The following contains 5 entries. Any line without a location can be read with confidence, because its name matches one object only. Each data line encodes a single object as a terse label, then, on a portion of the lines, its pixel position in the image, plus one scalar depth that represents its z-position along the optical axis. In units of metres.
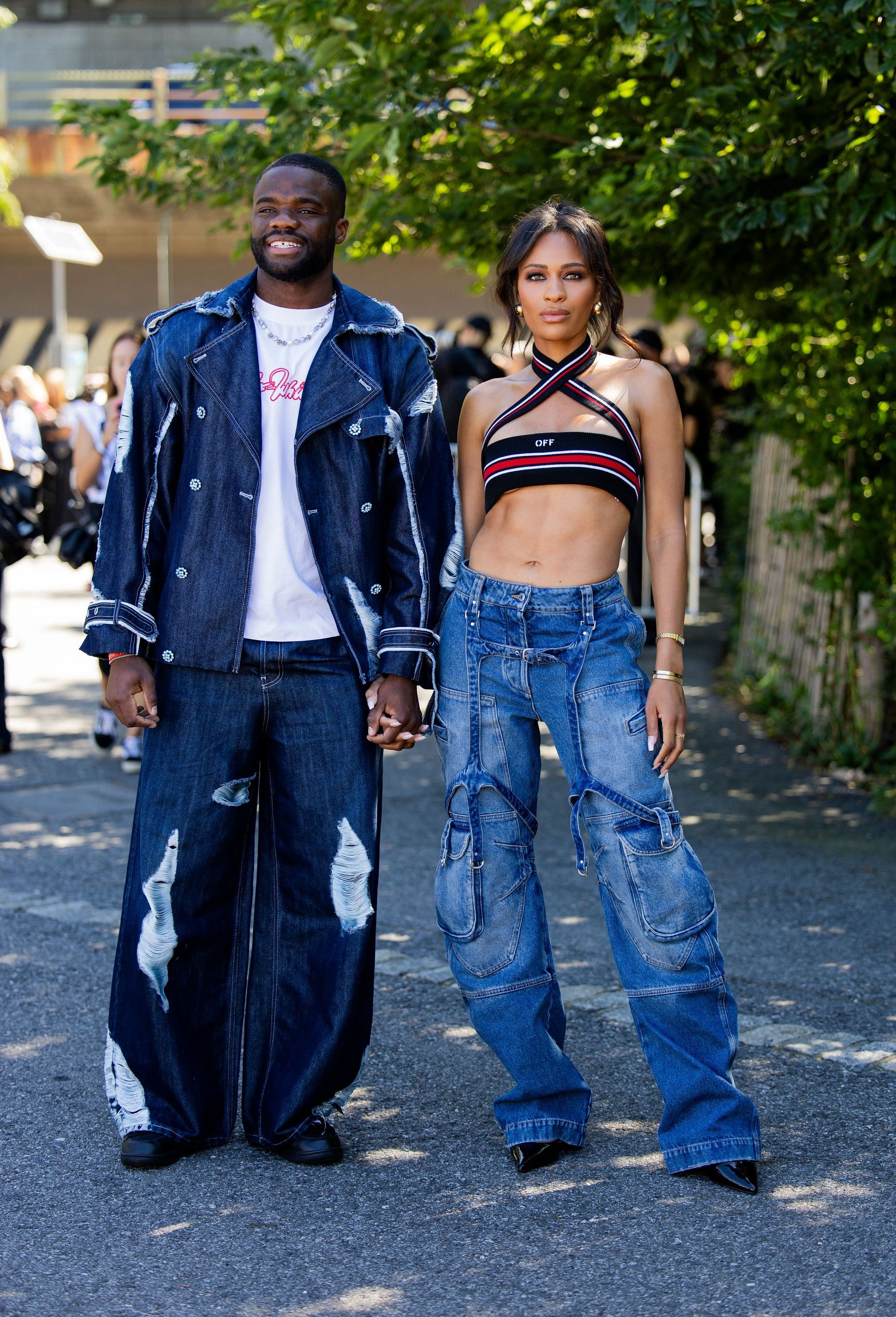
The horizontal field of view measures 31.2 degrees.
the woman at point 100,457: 7.46
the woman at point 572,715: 3.24
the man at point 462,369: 10.72
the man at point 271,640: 3.26
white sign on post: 12.93
